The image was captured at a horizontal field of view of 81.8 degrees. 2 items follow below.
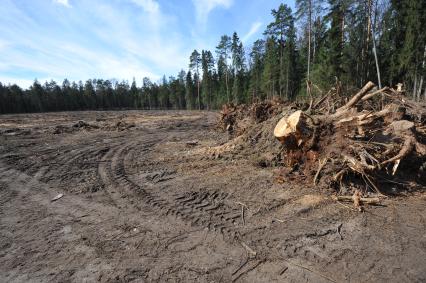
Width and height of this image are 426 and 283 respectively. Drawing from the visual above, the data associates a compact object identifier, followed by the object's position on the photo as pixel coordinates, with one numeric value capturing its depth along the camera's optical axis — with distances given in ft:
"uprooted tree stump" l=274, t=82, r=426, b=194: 16.02
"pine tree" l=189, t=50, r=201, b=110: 183.26
